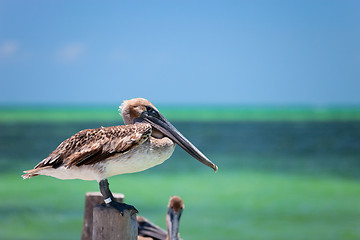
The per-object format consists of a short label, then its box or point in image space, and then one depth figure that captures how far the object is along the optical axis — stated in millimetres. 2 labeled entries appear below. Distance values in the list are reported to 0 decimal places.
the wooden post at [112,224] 6973
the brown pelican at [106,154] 6816
